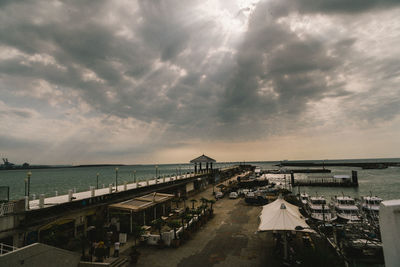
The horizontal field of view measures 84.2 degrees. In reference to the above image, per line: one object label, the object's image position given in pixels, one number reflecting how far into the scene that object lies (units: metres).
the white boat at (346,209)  28.97
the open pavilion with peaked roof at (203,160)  59.71
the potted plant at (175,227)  16.59
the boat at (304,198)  40.04
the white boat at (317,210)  27.55
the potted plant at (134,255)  14.09
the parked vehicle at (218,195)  39.58
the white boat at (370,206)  32.76
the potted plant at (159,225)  16.46
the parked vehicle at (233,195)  39.59
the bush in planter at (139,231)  15.29
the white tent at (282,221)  11.76
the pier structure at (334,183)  74.31
